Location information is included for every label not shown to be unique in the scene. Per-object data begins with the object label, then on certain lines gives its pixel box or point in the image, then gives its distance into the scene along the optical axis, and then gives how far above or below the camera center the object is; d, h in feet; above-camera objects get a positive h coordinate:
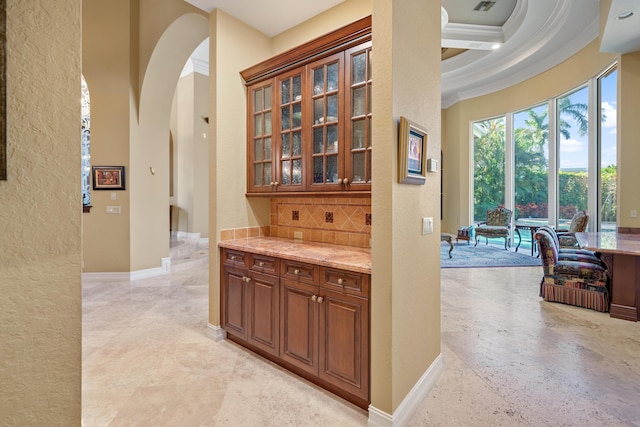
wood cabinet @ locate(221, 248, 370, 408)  6.31 -2.53
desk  11.34 -2.50
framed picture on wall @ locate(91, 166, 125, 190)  16.03 +1.63
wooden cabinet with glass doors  7.53 +2.47
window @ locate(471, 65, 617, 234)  18.04 +3.59
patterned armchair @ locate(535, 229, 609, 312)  12.17 -2.79
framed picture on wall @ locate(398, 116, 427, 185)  5.75 +1.08
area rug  20.01 -3.30
